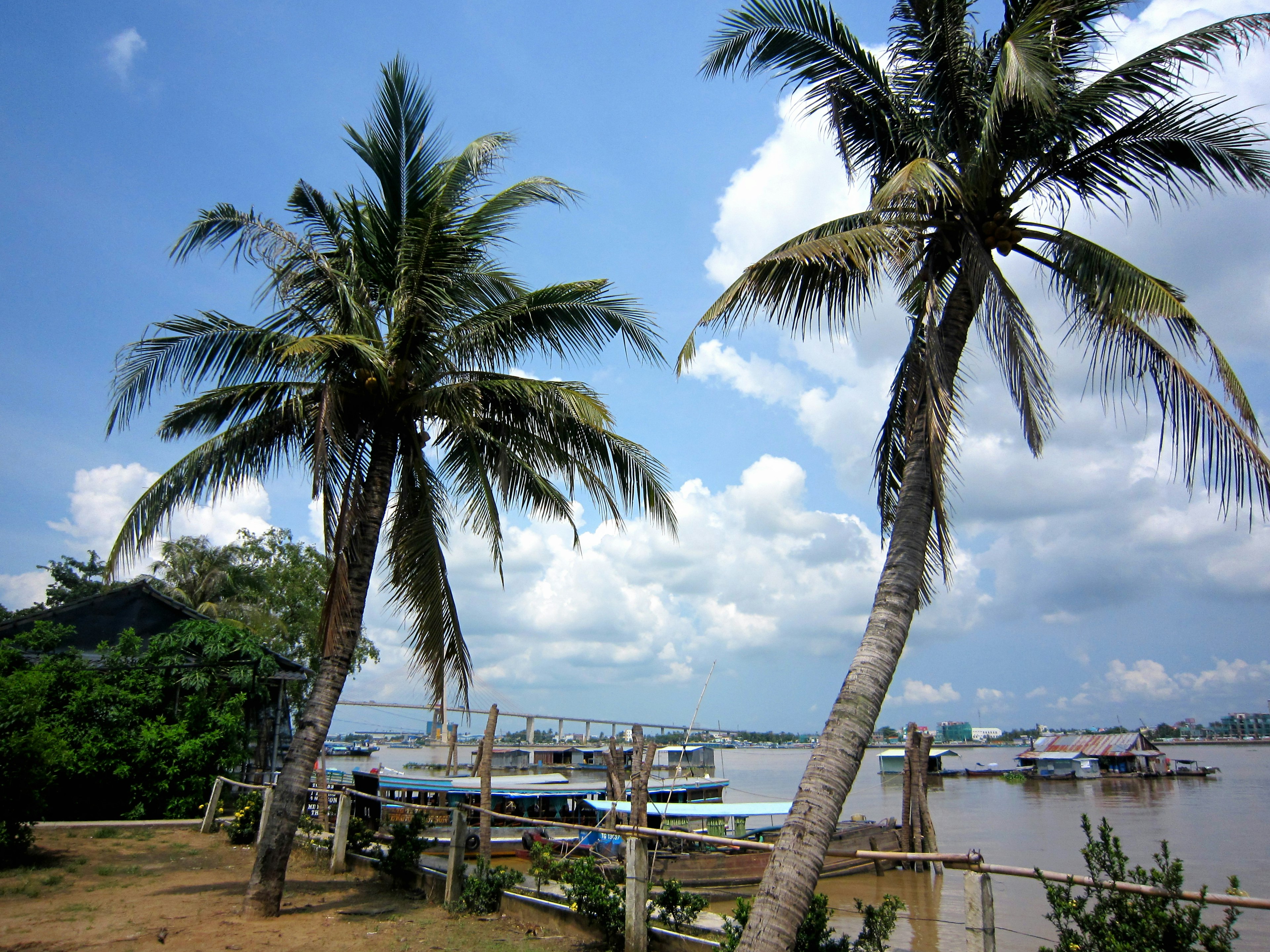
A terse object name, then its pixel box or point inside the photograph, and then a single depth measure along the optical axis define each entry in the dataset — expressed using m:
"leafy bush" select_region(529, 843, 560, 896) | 7.98
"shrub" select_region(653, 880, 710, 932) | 6.61
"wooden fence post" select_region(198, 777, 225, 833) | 13.43
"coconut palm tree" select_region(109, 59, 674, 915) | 8.45
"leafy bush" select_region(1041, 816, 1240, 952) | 3.99
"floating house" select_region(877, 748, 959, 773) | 66.12
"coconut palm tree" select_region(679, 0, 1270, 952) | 4.88
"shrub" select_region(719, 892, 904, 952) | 5.12
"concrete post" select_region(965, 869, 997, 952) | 4.54
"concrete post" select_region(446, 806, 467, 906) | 8.29
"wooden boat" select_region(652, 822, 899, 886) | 17.06
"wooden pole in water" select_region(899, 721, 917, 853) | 22.69
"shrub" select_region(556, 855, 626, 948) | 6.69
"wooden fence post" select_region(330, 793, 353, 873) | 10.10
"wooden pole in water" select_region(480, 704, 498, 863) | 14.96
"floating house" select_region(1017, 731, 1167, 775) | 63.22
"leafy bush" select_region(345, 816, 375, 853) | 10.42
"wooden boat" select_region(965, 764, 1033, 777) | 74.88
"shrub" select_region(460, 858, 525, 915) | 8.04
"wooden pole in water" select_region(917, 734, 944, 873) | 23.06
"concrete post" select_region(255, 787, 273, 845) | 8.12
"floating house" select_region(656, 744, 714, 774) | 32.06
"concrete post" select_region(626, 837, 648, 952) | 6.35
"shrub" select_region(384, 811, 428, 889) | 9.02
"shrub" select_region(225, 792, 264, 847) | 12.22
